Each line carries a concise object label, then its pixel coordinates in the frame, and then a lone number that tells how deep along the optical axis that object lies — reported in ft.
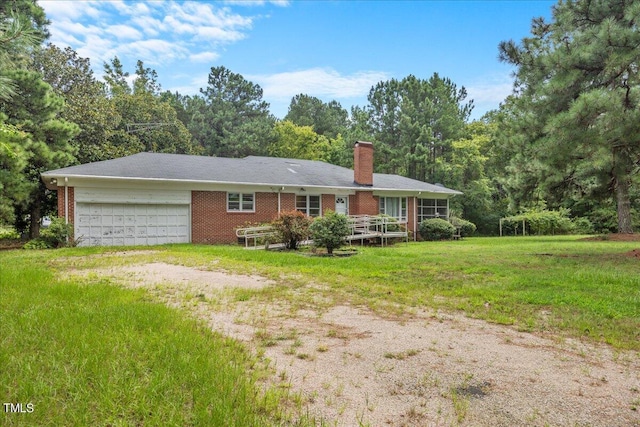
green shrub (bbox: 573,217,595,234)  88.74
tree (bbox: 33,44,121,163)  70.38
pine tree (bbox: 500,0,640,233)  26.61
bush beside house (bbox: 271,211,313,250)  46.26
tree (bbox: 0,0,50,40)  51.65
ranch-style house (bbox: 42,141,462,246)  49.39
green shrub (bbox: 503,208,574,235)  89.30
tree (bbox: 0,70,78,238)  52.65
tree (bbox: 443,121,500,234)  93.97
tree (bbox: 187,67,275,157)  133.28
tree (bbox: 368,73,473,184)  103.76
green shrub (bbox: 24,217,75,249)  45.75
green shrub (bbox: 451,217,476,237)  78.66
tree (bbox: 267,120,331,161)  131.95
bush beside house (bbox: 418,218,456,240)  72.02
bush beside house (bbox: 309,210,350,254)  42.04
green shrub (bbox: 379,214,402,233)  63.36
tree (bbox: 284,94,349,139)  161.17
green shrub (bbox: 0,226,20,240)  63.16
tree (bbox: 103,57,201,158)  84.99
